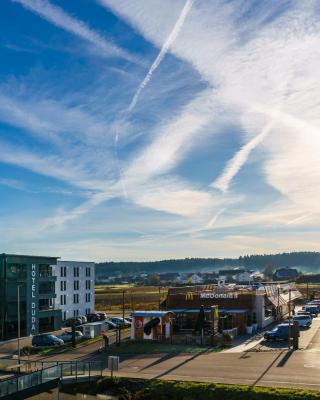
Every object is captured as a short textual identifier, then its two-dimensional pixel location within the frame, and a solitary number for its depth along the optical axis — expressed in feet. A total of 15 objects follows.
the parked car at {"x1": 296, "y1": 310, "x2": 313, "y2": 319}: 240.12
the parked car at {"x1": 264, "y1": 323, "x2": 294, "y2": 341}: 171.94
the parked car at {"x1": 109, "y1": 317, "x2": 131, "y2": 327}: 228.67
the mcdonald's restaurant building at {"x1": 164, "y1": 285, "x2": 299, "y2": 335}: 196.13
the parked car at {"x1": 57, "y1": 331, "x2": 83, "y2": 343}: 190.08
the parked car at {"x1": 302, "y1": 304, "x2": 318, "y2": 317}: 255.66
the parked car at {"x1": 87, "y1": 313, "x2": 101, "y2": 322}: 263.29
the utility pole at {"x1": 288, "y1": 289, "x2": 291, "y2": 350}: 158.28
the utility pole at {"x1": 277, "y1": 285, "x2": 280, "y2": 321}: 235.40
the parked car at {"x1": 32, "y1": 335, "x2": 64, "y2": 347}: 180.14
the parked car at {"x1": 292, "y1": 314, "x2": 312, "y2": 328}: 205.99
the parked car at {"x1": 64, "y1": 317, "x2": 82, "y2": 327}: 244.67
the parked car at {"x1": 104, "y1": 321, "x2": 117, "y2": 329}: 221.25
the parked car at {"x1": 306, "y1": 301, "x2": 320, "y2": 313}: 285.31
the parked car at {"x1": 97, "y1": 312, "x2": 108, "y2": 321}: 265.79
